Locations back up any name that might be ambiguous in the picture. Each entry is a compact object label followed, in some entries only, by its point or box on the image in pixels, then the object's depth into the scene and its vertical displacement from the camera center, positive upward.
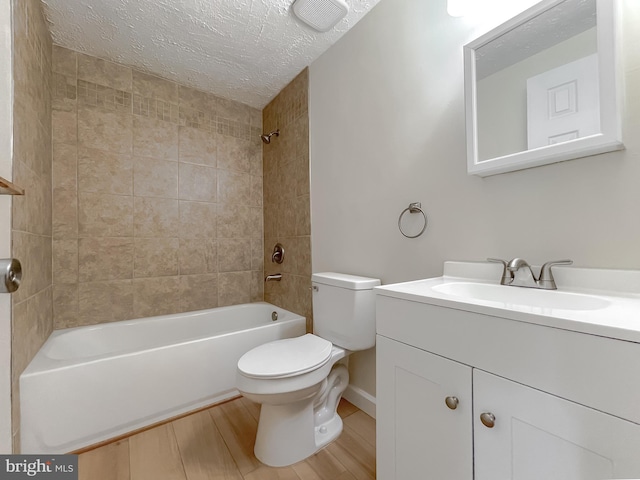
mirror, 0.78 +0.50
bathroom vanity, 0.50 -0.32
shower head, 2.41 +0.94
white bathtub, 1.25 -0.71
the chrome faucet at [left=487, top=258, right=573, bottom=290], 0.87 -0.12
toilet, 1.17 -0.58
